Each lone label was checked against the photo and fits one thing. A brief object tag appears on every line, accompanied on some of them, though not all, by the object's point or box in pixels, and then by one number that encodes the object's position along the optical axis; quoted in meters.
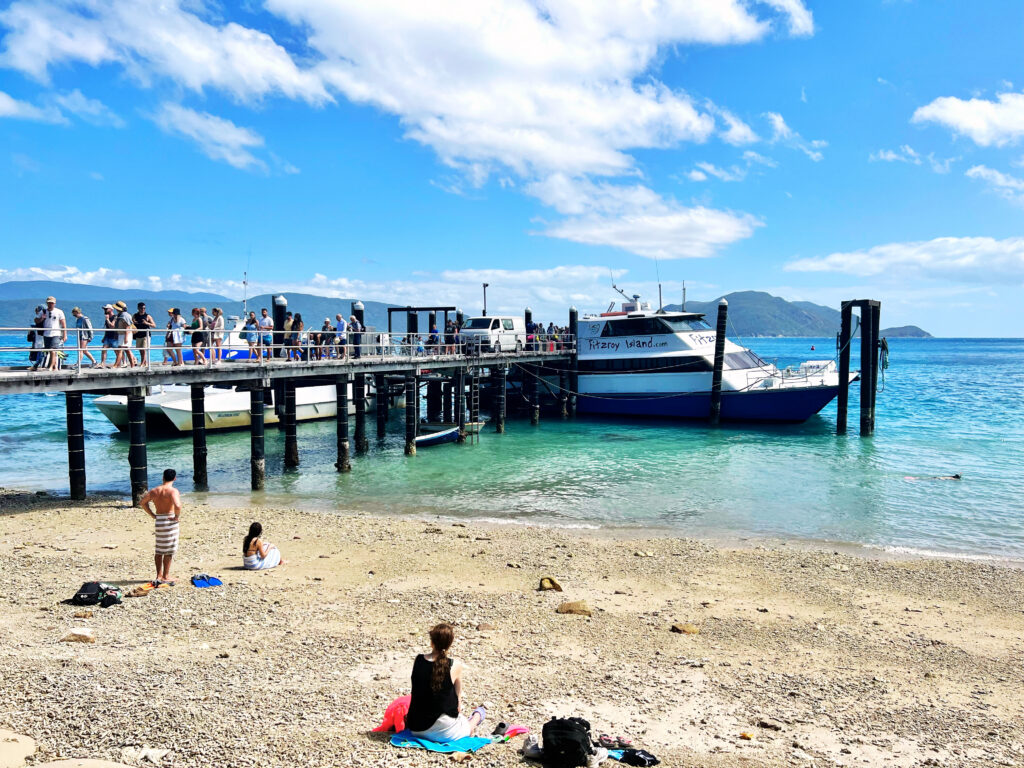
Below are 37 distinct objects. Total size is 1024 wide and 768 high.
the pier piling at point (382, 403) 32.22
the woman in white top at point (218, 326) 20.50
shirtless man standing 10.42
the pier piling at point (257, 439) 20.89
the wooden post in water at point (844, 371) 32.91
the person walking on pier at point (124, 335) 17.03
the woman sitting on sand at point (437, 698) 6.17
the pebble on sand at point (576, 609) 10.30
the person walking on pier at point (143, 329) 17.48
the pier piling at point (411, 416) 28.00
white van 36.09
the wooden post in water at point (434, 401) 37.25
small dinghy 29.42
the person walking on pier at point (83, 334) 15.66
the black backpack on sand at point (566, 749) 5.89
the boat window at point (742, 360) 37.09
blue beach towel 6.06
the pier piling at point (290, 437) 24.27
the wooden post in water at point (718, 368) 35.25
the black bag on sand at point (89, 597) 9.71
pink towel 6.31
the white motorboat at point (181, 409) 31.78
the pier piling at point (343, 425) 24.09
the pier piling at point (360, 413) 26.17
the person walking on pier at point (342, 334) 25.83
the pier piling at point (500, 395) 34.84
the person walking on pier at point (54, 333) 15.51
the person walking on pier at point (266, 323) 24.16
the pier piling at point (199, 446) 20.94
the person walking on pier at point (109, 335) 16.98
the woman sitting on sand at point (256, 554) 11.84
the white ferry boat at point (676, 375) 35.31
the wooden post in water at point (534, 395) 38.12
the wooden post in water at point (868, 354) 31.70
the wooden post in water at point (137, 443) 17.33
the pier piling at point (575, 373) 40.68
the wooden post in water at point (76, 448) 17.77
